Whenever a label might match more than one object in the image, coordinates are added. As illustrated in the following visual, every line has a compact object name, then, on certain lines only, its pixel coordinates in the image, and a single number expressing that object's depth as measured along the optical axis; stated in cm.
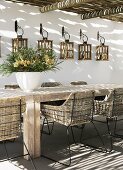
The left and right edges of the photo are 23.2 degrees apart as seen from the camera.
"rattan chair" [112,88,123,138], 434
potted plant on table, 408
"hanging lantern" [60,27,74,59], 756
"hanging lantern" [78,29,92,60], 795
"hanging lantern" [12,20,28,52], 661
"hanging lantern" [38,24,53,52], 705
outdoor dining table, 376
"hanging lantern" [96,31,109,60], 827
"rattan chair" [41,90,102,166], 379
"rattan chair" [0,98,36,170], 323
